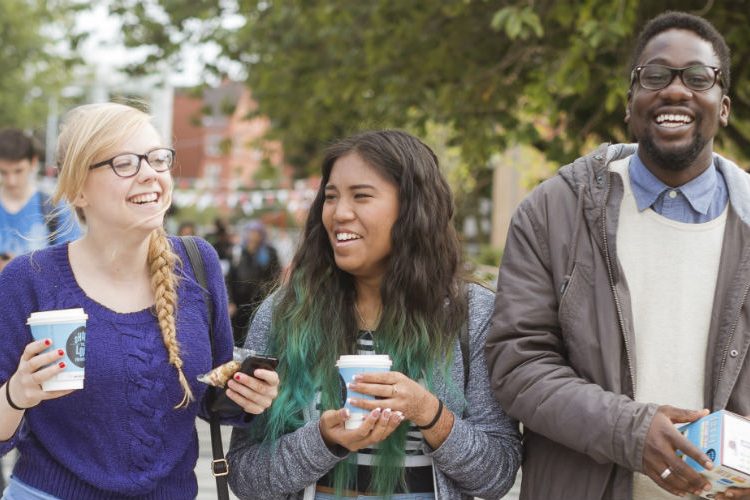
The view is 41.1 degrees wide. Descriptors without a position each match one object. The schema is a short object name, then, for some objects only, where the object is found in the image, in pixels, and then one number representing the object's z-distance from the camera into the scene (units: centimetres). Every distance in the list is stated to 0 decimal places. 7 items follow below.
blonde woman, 279
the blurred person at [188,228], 1425
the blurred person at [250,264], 1144
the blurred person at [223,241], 1272
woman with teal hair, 290
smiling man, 268
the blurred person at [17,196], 578
